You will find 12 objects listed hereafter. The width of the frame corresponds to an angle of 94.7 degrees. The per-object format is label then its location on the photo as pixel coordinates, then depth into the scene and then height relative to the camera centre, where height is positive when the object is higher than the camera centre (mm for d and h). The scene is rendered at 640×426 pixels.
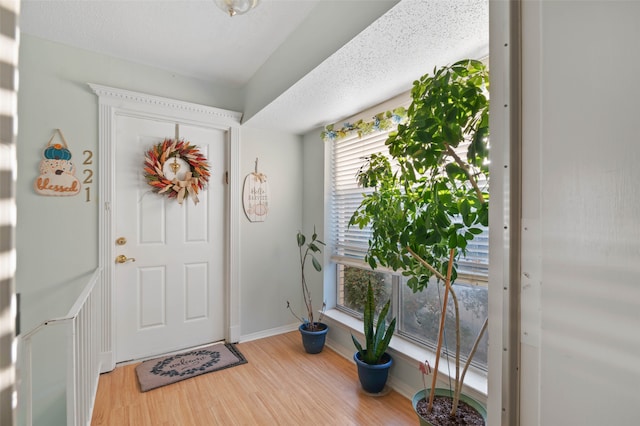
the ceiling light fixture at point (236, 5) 1454 +1043
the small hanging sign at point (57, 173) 2107 +299
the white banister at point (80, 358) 1104 -688
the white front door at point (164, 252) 2451 -345
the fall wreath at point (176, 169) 2512 +398
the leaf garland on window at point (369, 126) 2085 +722
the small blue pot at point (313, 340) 2613 -1124
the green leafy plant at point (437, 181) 1085 +142
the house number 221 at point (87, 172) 2258 +321
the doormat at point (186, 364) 2201 -1235
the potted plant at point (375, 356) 1999 -1003
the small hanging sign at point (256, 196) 2947 +181
